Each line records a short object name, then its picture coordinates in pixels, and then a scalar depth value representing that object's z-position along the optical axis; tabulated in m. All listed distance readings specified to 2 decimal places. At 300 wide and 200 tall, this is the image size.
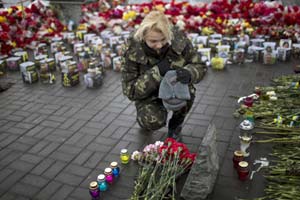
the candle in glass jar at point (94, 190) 2.43
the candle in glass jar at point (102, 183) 2.55
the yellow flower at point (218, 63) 4.68
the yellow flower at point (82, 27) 6.65
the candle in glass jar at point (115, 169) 2.69
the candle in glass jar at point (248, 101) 3.52
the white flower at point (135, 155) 2.87
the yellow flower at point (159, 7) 6.61
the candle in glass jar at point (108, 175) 2.62
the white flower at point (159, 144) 2.76
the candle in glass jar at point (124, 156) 2.85
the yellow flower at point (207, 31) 5.86
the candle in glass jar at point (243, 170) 2.56
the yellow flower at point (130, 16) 6.61
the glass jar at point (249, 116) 3.14
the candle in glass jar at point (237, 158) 2.68
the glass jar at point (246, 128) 2.84
